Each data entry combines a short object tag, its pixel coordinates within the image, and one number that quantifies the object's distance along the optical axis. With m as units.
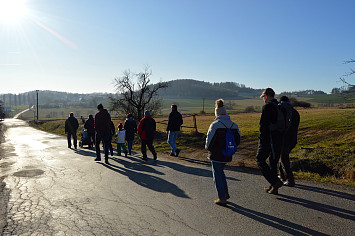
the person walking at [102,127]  9.22
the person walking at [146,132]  9.42
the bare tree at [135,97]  23.56
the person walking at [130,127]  10.48
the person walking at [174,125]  10.08
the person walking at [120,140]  10.95
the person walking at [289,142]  5.64
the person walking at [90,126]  12.55
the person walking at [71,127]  13.70
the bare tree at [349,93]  10.45
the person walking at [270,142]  4.89
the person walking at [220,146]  4.54
